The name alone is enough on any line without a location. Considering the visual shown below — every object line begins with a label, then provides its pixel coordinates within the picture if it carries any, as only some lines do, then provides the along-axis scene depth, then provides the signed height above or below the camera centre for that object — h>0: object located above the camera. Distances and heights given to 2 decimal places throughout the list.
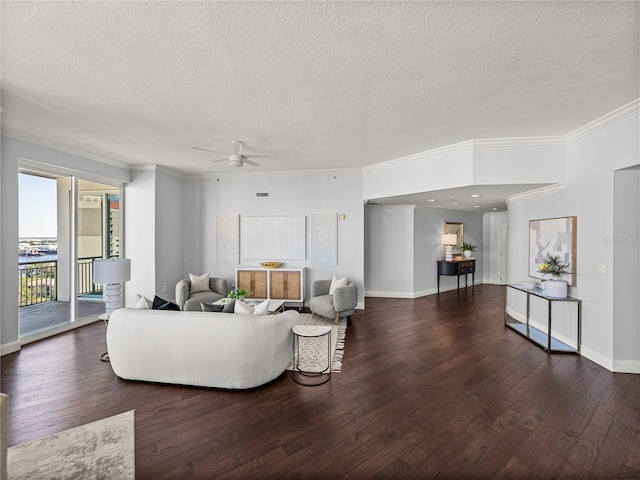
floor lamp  3.52 -0.51
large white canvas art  6.07 -0.02
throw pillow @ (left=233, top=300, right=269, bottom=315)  3.03 -0.76
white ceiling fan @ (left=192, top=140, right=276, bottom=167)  4.03 +1.13
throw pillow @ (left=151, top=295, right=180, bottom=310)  3.19 -0.77
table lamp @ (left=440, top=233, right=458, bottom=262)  7.37 -0.10
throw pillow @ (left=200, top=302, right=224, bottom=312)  4.92 -1.22
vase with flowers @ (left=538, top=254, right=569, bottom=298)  3.75 -0.48
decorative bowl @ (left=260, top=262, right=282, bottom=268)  5.88 -0.55
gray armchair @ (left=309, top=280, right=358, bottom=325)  4.84 -1.13
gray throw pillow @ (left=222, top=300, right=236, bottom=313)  3.26 -0.81
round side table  2.98 -1.46
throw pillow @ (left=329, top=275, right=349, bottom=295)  5.26 -0.84
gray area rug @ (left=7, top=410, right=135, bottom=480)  1.84 -1.51
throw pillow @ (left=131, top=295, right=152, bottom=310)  3.18 -0.76
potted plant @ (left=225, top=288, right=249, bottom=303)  4.50 -0.91
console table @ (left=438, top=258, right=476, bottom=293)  7.19 -0.72
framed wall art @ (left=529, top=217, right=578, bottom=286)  3.76 -0.05
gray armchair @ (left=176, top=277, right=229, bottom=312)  5.06 -1.09
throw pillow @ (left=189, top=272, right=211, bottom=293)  5.58 -0.91
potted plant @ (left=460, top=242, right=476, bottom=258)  7.67 -0.29
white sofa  2.75 -1.07
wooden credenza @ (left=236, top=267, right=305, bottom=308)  5.67 -0.91
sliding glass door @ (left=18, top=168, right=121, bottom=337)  4.21 -0.11
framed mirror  7.57 +0.24
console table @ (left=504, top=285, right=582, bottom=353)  3.63 -1.39
